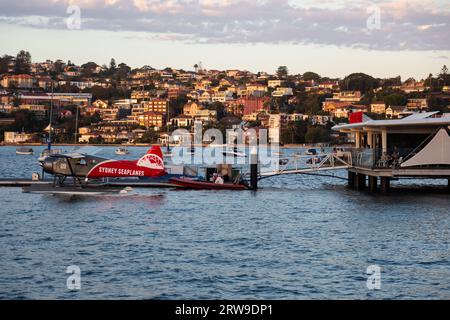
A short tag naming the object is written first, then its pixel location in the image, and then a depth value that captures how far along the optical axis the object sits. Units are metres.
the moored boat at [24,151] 136.00
